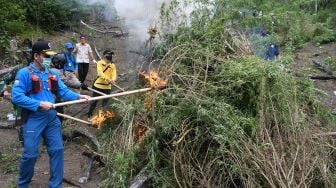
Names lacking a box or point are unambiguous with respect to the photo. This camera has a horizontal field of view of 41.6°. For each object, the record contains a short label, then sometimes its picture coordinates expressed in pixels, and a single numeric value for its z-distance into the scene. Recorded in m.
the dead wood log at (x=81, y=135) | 7.22
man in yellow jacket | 8.75
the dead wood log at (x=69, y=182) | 6.10
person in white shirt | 11.02
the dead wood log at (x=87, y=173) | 6.22
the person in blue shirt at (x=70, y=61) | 9.55
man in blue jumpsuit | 5.30
